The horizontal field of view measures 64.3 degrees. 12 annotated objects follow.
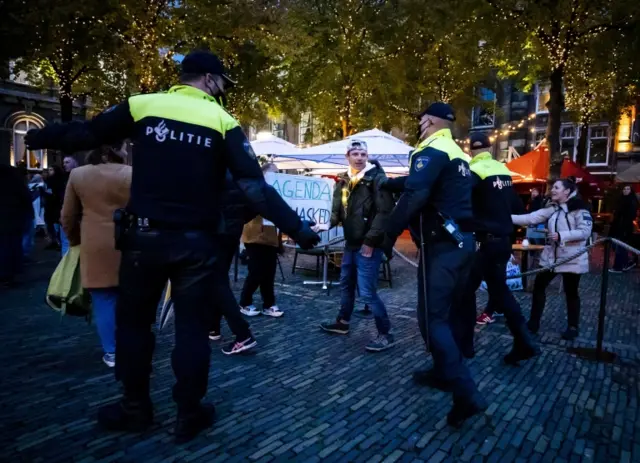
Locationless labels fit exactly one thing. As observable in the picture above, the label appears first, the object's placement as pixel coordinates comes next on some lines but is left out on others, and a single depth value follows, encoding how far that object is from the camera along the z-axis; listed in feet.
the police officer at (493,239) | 15.24
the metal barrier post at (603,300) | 16.44
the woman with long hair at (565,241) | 18.83
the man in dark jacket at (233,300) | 15.70
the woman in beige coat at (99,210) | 13.48
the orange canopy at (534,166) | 55.77
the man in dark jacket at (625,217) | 40.98
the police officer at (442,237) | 11.13
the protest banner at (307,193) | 24.49
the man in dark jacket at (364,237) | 16.46
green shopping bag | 14.39
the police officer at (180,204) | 9.31
